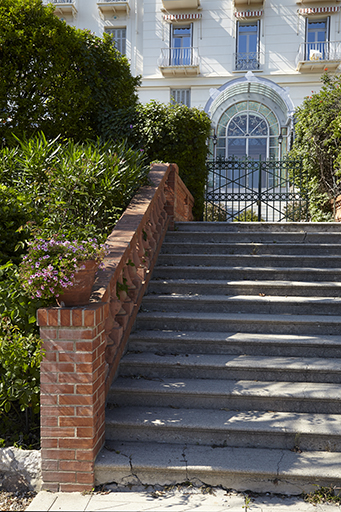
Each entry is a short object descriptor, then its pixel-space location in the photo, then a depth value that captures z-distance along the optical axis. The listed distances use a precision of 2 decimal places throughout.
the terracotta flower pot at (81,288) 2.47
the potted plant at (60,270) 2.43
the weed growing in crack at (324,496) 2.43
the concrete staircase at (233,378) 2.59
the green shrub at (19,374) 2.62
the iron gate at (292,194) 8.97
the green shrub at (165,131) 7.28
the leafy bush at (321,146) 7.76
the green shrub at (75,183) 4.25
